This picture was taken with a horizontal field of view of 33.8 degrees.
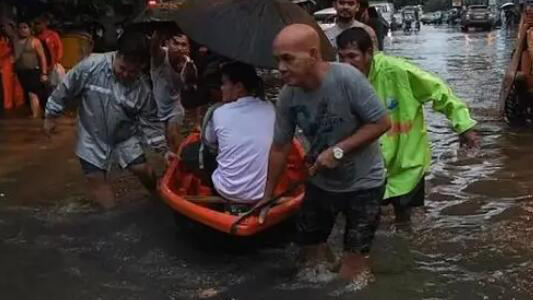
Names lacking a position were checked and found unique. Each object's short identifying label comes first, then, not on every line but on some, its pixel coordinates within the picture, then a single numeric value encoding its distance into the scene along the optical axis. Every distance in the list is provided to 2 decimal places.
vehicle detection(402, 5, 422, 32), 60.96
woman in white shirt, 5.64
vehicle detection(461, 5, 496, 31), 56.22
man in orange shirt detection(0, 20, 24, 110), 13.52
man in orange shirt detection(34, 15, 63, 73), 13.74
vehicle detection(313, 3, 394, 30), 24.43
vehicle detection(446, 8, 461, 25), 74.41
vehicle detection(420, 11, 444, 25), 82.06
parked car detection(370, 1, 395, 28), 49.54
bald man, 4.51
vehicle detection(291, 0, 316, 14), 23.47
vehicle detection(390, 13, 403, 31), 57.23
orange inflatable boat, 5.41
